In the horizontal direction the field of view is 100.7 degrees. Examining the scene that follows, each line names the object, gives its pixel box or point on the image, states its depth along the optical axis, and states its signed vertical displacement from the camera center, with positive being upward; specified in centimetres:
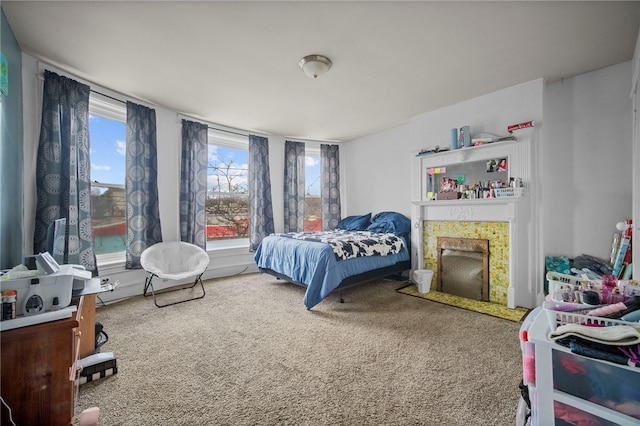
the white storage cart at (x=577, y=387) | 85 -61
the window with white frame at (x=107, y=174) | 326 +50
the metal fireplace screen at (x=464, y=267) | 322 -74
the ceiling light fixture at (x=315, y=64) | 241 +136
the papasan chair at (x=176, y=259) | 326 -62
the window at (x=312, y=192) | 552 +40
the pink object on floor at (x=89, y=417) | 132 -104
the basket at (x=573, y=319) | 97 -43
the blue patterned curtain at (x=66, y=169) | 257 +45
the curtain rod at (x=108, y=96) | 304 +139
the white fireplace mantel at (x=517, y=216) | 292 -8
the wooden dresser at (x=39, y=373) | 110 -69
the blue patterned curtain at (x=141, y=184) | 336 +38
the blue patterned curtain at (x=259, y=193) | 467 +33
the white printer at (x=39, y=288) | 120 -36
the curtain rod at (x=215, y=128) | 398 +141
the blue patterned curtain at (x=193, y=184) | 392 +43
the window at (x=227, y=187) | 452 +43
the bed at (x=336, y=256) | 298 -58
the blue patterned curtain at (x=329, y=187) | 539 +48
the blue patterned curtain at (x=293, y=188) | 507 +44
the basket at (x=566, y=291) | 126 -42
